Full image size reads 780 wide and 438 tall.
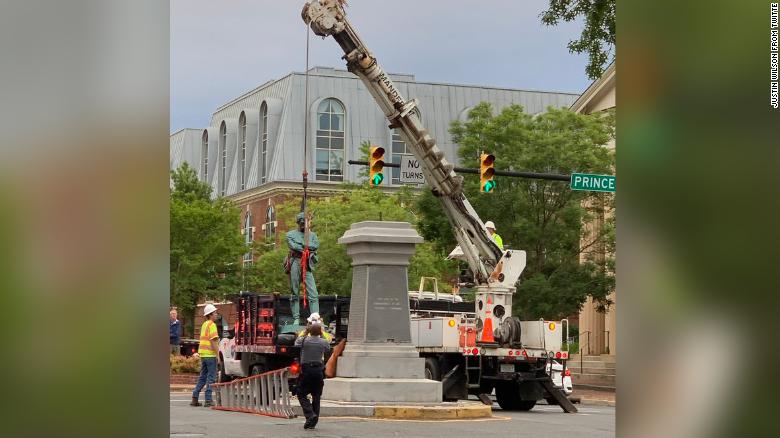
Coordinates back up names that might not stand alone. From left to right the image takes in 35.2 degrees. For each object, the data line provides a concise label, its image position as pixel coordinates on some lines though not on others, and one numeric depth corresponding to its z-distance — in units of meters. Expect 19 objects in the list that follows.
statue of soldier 25.53
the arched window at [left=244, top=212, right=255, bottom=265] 83.94
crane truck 25.80
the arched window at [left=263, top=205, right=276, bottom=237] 79.69
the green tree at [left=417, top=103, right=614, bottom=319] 41.06
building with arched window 81.44
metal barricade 20.39
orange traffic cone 26.52
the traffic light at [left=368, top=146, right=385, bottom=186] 27.47
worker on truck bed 18.50
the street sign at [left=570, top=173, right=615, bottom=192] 23.25
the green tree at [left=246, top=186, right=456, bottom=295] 57.03
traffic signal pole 26.23
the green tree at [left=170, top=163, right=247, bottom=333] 59.09
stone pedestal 21.08
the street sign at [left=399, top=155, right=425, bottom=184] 27.48
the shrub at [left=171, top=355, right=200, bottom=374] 38.38
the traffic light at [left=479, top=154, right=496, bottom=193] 27.16
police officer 17.50
